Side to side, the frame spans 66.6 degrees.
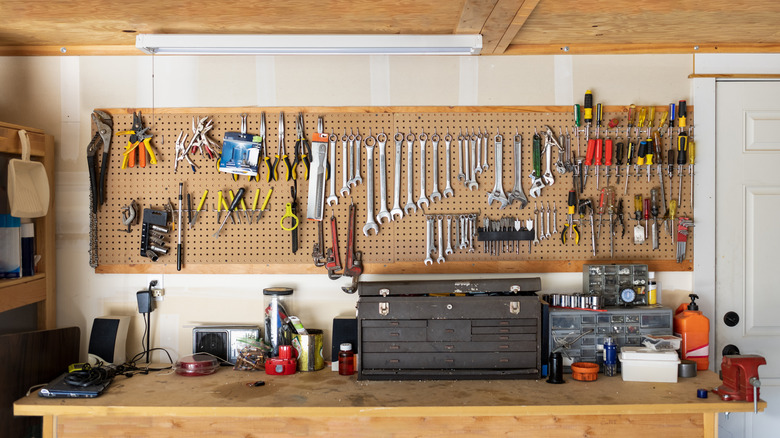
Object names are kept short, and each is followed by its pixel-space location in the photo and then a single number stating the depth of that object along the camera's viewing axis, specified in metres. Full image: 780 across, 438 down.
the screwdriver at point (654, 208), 2.54
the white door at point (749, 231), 2.60
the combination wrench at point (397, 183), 2.56
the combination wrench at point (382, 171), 2.57
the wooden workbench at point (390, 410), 1.99
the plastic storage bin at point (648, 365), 2.22
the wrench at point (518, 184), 2.56
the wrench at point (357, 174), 2.57
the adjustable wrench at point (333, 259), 2.55
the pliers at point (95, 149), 2.54
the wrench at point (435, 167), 2.57
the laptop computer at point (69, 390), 2.08
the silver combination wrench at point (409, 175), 2.57
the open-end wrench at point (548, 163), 2.57
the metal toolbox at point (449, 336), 2.27
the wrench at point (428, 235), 2.57
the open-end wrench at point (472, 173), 2.56
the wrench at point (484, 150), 2.57
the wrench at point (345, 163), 2.57
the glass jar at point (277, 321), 2.50
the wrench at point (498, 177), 2.57
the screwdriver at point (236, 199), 2.54
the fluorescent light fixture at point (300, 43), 2.40
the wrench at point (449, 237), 2.57
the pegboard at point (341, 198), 2.57
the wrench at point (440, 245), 2.56
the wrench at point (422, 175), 2.57
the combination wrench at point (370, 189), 2.56
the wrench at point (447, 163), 2.57
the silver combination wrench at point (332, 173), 2.57
